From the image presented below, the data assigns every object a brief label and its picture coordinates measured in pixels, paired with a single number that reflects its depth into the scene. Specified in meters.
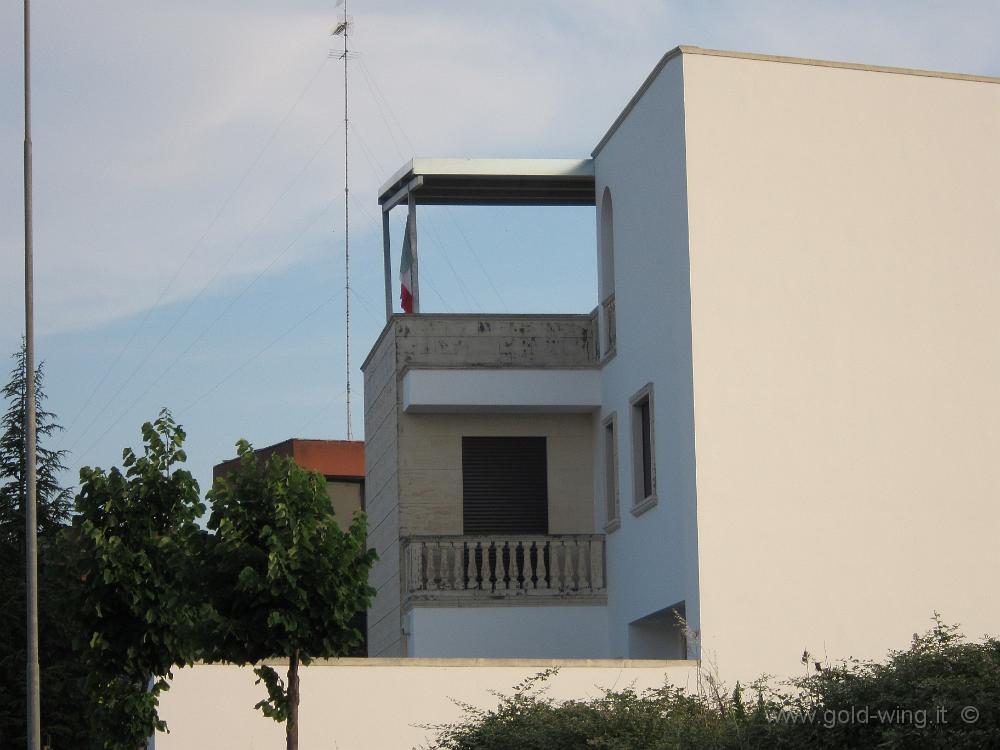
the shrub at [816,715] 11.39
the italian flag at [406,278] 29.26
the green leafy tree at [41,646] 39.88
